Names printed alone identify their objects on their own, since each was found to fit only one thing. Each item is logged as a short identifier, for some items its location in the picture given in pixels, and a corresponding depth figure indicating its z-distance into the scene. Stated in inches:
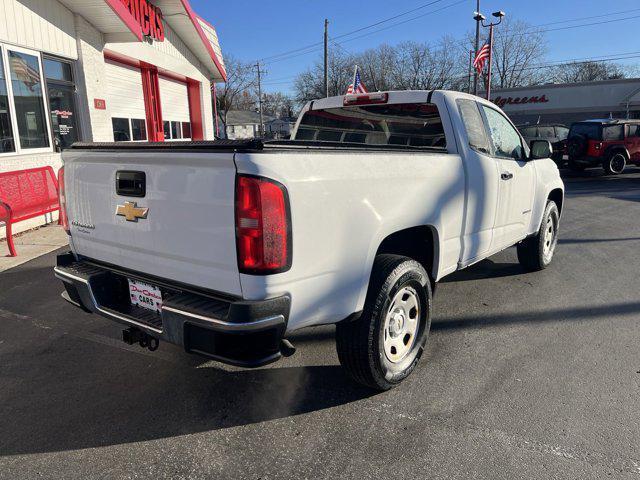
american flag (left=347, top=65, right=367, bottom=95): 647.1
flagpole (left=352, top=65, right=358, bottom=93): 649.1
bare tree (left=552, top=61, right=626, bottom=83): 2878.9
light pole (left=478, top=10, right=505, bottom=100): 956.3
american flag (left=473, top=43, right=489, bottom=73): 908.0
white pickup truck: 90.5
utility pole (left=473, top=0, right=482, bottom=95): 1061.5
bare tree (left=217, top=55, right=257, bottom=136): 2393.0
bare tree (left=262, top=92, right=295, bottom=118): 3878.0
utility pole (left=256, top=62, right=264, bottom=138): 2776.6
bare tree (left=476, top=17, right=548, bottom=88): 2755.9
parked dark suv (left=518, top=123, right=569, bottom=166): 762.2
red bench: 264.1
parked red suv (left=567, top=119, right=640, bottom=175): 634.8
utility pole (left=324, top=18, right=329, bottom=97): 1289.6
